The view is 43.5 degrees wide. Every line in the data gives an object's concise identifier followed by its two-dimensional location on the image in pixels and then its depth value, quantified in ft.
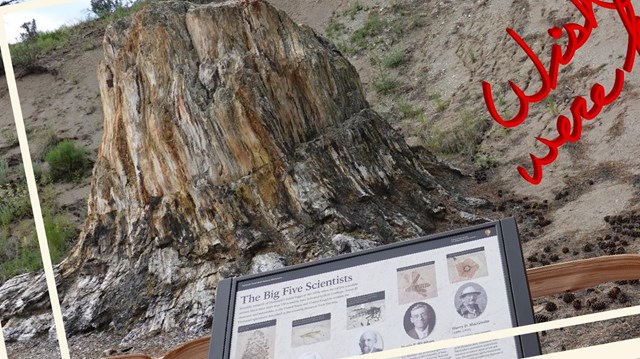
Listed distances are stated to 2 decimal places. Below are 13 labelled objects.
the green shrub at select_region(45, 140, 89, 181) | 36.50
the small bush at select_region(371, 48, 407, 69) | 41.07
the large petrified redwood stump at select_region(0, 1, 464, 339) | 18.30
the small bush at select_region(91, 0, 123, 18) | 58.80
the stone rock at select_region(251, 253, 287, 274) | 17.61
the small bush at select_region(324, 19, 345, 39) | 47.08
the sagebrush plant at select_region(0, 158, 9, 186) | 36.72
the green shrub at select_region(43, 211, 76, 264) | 27.66
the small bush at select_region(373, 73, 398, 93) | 38.52
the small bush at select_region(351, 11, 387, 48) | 45.50
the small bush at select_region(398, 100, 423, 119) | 34.27
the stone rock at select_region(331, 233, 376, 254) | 17.70
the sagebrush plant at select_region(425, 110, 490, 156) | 28.07
